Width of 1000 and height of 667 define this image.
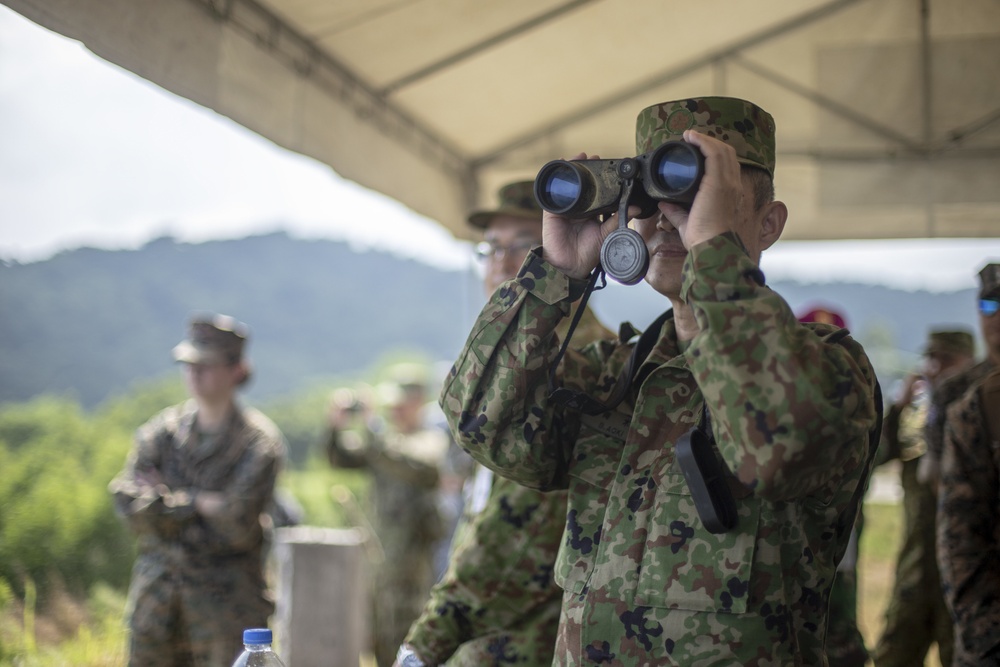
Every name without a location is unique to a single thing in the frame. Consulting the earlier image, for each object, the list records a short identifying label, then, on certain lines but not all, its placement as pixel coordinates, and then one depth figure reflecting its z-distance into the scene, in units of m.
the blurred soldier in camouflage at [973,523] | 2.91
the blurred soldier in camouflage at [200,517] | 3.74
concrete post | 5.78
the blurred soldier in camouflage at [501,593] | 2.34
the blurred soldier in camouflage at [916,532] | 4.57
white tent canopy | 3.92
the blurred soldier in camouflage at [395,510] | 6.66
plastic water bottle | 2.16
